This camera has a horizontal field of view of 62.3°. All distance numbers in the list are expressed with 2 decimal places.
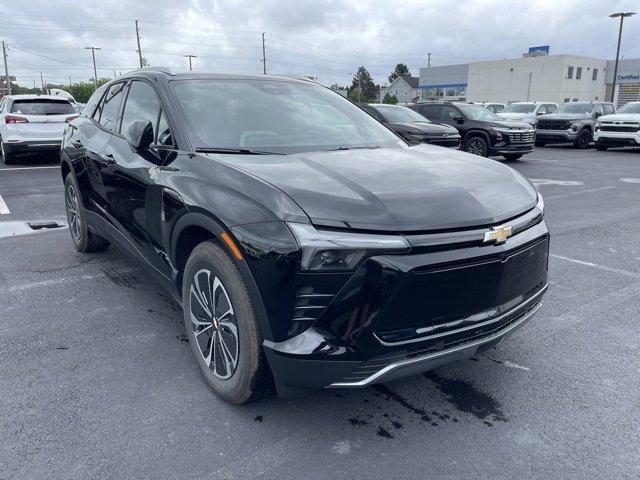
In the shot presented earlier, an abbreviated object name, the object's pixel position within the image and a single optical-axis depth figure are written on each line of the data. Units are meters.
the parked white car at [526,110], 22.36
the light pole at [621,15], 30.62
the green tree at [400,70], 122.50
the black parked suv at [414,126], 12.40
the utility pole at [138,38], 64.56
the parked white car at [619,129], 17.95
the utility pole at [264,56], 76.31
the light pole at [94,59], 82.36
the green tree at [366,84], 113.17
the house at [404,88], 95.69
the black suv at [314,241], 2.21
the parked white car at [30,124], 11.88
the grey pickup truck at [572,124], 19.48
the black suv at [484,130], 13.88
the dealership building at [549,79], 58.34
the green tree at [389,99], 73.84
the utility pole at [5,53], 76.79
